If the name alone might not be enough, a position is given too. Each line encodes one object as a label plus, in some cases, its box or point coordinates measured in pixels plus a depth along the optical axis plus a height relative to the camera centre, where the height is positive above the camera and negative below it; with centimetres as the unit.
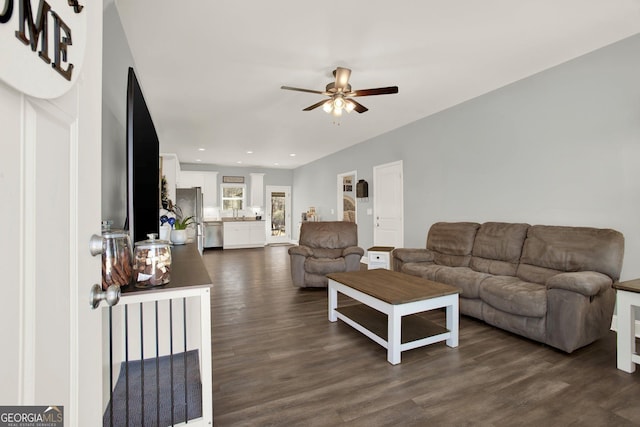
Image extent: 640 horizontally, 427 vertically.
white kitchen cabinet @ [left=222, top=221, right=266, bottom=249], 888 -66
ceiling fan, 302 +125
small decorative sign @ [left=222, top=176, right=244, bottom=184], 970 +110
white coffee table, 228 -77
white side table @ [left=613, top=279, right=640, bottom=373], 206 -78
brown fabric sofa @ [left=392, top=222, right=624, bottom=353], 233 -61
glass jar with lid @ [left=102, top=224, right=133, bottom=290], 125 -20
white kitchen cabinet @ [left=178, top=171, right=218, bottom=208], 912 +94
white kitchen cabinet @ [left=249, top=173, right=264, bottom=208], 990 +76
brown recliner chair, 421 -58
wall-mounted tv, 140 +27
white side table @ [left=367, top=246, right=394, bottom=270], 454 -69
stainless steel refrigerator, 734 +29
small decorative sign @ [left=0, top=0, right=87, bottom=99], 44 +29
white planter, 319 -25
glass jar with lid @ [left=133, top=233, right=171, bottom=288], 139 -24
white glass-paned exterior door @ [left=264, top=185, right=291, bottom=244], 1037 -4
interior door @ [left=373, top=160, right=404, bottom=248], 551 +15
